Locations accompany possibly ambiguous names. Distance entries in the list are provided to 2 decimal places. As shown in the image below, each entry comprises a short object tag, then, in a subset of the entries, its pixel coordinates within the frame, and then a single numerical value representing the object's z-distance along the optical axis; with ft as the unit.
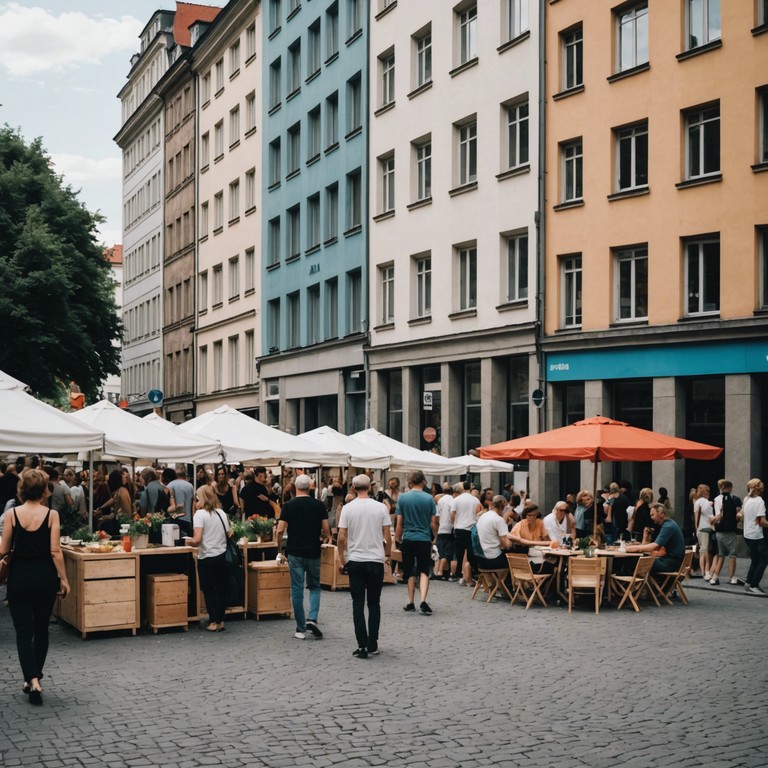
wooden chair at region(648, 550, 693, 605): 58.90
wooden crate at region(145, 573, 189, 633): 48.55
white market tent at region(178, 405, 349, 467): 68.75
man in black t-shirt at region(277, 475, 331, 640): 46.85
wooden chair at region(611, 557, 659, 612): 56.90
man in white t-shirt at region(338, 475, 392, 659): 41.96
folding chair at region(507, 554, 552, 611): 57.52
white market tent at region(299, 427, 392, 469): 78.28
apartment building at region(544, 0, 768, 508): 86.33
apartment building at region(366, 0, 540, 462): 107.86
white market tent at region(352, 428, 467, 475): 80.23
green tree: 131.03
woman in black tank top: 33.42
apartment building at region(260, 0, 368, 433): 140.05
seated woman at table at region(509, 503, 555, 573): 60.64
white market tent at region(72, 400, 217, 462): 59.72
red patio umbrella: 62.03
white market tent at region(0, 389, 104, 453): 47.75
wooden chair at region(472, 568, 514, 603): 59.88
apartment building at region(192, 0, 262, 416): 175.63
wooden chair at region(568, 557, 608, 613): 56.59
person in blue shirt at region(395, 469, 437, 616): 55.47
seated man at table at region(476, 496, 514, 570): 59.00
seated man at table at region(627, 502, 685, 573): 58.85
